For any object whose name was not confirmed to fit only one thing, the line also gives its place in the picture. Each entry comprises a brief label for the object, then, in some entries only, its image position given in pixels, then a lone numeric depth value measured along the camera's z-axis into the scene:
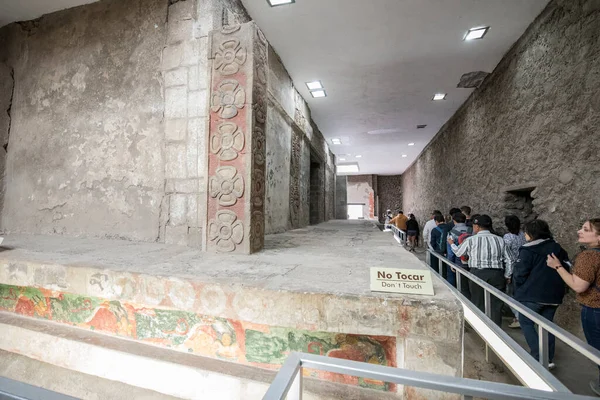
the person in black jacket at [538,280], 2.53
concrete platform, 1.23
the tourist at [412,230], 10.08
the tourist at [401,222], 9.80
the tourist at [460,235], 4.04
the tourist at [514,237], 3.40
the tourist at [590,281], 2.06
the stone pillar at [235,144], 2.28
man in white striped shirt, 3.19
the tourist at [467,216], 4.63
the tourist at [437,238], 5.31
